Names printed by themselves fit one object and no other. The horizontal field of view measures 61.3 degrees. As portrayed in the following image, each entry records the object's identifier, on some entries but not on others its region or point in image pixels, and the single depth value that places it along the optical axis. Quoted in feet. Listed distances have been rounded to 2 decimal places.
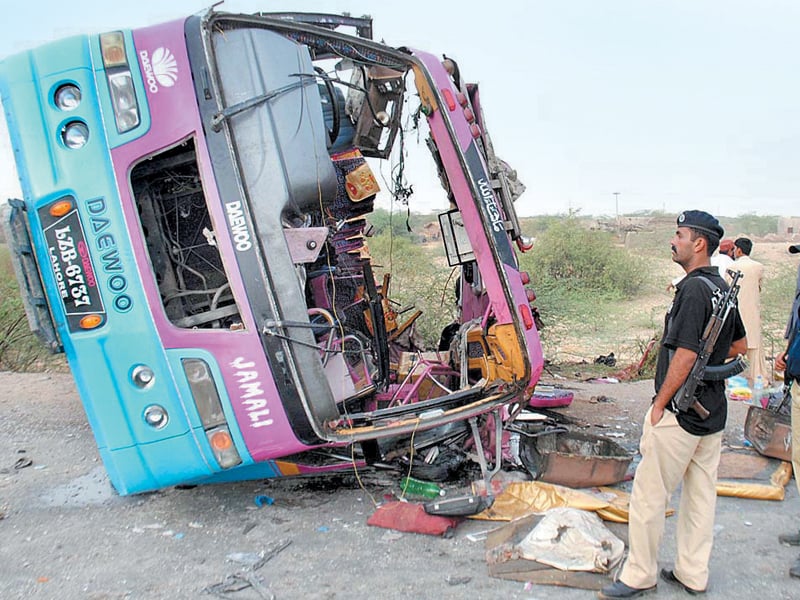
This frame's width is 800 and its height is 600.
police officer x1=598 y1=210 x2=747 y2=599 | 9.15
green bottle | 12.95
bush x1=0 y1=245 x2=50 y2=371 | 27.71
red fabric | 11.41
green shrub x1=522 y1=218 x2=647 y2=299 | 50.48
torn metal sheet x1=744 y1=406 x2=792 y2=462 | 14.74
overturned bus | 10.24
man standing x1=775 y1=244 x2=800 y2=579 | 11.19
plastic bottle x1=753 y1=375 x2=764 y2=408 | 21.18
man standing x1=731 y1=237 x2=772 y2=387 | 22.22
